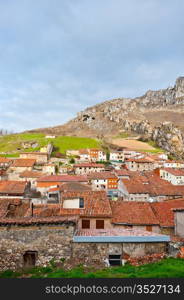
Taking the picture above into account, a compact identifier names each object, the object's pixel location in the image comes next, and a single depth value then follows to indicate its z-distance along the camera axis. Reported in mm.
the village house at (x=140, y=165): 83438
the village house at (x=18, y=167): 64125
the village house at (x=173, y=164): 83625
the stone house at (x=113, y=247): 11750
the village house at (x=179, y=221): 18438
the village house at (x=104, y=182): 53822
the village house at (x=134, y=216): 18609
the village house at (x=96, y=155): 93312
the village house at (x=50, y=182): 48969
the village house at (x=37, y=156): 84000
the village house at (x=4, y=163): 72431
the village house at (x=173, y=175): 59781
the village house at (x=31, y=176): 56625
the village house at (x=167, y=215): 19109
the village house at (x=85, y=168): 73500
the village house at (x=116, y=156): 97031
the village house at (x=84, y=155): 90250
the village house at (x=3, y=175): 59681
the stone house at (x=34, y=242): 11867
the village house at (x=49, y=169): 70194
